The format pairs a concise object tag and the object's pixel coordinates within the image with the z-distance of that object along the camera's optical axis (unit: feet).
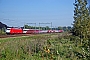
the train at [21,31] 188.22
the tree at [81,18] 69.31
